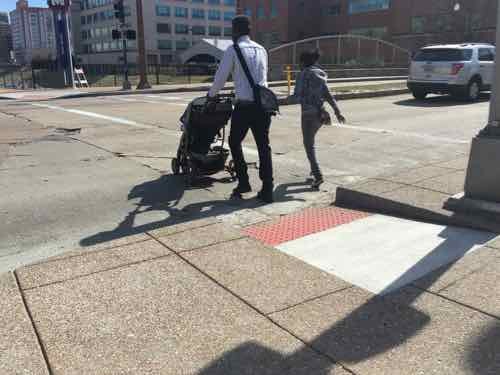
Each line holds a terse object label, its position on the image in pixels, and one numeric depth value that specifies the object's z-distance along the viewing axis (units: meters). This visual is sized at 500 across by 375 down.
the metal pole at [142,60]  28.99
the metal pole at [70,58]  33.50
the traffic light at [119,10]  28.33
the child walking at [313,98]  6.48
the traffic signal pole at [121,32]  28.42
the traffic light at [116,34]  29.50
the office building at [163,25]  98.31
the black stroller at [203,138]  6.38
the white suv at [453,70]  16.28
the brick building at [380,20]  48.72
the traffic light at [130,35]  28.14
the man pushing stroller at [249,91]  5.62
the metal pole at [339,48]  38.18
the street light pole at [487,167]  4.75
